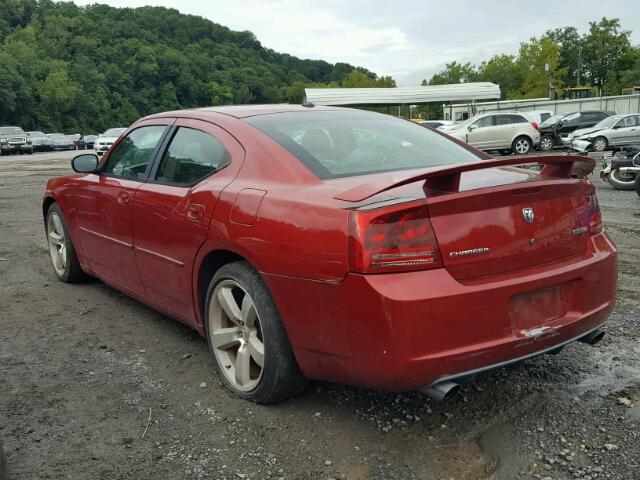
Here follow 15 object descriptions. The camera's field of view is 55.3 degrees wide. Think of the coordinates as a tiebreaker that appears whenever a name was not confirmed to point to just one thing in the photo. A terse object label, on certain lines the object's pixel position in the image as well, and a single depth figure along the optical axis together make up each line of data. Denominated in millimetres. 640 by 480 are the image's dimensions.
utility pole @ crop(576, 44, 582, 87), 79312
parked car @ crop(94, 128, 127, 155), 30344
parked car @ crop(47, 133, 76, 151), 48531
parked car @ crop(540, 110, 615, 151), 25250
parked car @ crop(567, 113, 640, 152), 22266
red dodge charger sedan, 2350
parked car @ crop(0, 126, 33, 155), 38875
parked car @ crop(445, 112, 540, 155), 23078
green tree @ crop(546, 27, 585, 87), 83938
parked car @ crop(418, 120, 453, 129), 29809
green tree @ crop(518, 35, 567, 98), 67375
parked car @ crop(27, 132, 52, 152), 46531
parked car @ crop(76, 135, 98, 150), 55844
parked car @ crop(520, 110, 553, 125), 33594
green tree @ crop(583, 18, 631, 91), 79750
